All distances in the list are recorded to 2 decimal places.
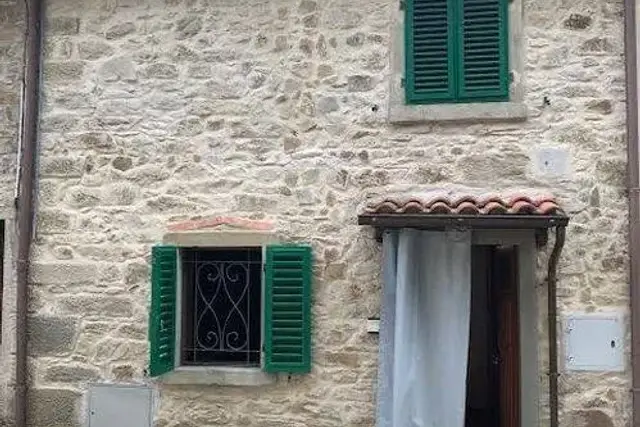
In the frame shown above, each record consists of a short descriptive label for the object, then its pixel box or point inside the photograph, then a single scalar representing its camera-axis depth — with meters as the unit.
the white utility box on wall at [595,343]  5.38
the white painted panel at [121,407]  5.90
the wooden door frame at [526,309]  5.38
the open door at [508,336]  5.64
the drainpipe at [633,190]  5.30
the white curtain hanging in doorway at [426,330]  5.24
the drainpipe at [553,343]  5.36
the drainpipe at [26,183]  6.01
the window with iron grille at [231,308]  5.66
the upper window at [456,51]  5.68
